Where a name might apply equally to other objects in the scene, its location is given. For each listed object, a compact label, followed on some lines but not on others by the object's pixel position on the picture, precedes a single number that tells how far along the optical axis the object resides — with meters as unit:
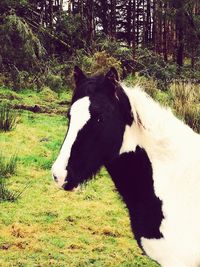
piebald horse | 2.37
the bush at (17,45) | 12.02
